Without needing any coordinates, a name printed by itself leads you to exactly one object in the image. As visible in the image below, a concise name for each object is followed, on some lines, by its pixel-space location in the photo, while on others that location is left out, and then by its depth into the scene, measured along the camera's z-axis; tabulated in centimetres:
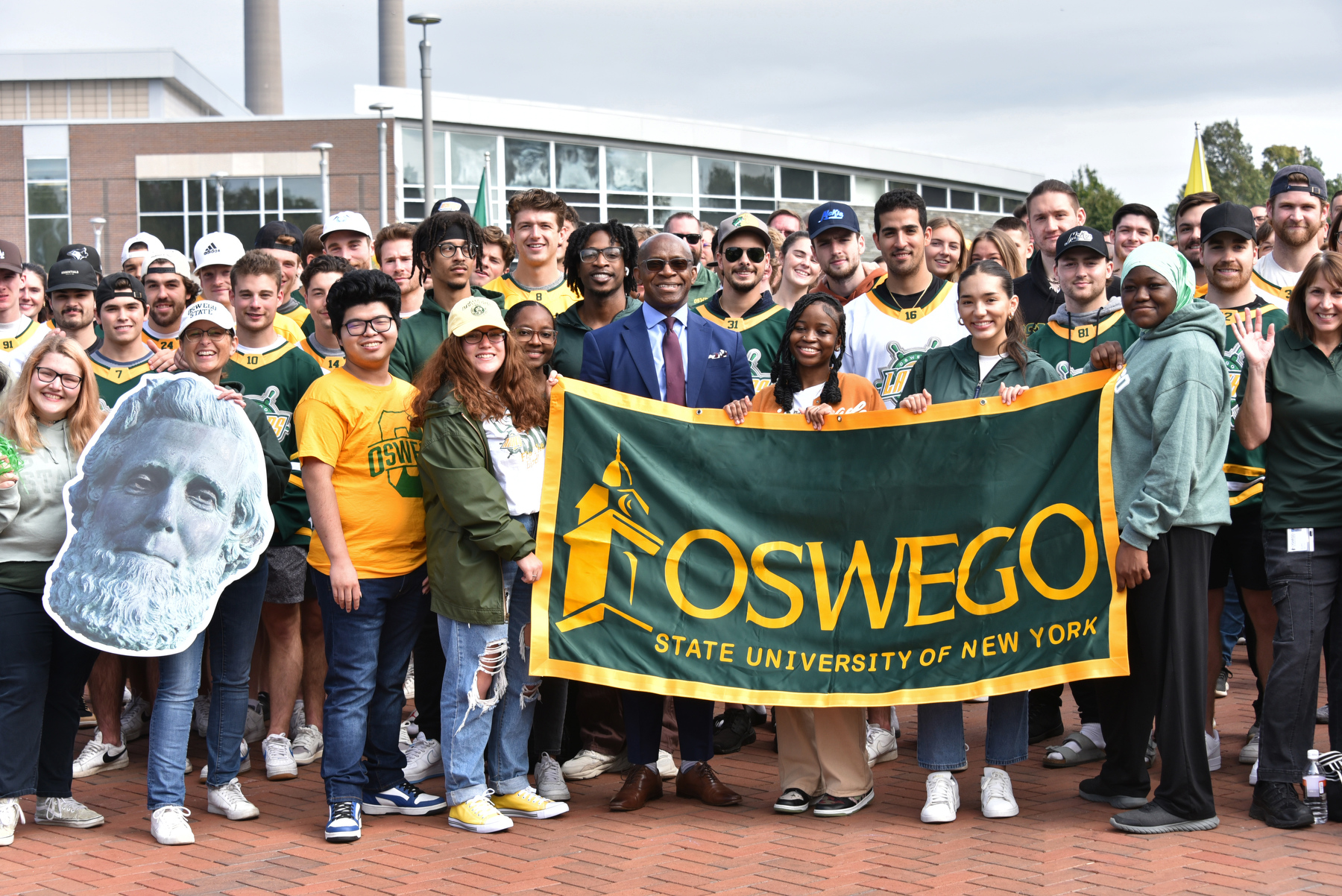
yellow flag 1415
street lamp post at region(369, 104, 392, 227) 3862
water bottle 572
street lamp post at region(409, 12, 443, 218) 2770
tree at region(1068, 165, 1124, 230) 5362
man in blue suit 655
